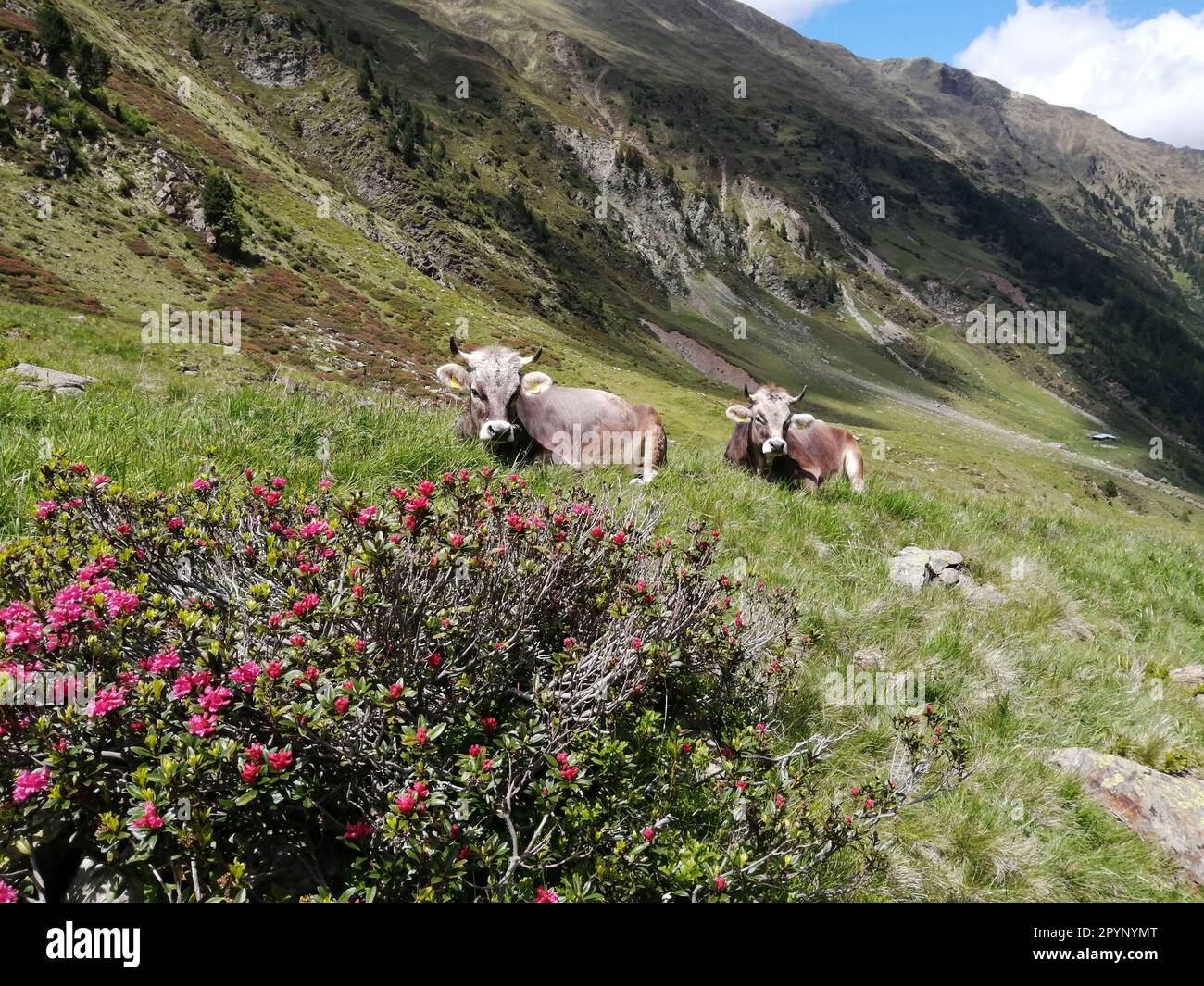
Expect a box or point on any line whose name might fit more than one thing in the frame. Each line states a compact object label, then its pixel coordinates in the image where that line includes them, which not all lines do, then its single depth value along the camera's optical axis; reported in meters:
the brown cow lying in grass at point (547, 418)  8.72
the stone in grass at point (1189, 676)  5.75
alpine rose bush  1.85
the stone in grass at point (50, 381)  6.57
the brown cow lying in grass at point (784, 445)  10.63
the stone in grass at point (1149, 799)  3.49
